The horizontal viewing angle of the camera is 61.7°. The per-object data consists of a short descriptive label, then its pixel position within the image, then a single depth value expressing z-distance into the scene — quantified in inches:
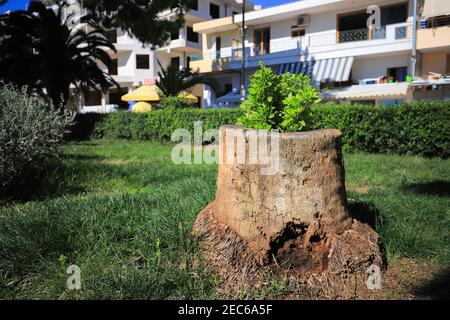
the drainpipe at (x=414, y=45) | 827.9
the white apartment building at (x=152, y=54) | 1528.1
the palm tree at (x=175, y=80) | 903.7
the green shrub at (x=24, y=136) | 237.6
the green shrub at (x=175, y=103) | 765.3
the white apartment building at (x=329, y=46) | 896.9
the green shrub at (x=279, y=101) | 138.6
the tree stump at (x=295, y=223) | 125.4
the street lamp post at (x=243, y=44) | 1031.6
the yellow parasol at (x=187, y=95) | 918.1
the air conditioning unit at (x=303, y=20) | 1043.9
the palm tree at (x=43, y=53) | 779.4
